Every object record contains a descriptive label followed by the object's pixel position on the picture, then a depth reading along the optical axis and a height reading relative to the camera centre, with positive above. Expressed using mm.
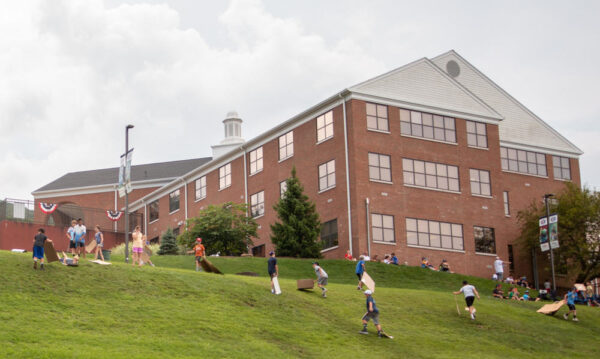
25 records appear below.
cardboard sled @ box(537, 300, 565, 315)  37625 -1614
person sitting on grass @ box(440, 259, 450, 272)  48375 +503
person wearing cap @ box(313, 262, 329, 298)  33706 +75
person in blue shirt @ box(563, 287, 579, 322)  37156 -1415
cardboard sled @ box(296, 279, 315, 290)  34031 -134
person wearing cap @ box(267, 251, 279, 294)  32531 +531
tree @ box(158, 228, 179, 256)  57688 +2847
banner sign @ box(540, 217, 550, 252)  46244 +2154
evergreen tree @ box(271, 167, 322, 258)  47625 +3133
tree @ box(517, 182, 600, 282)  52250 +2396
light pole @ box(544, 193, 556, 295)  45444 +2175
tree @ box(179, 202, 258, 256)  53094 +3261
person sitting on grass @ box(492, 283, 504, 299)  42781 -973
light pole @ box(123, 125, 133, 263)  39281 +6760
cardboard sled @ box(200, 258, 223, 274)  36219 +731
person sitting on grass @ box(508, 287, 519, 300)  43881 -1080
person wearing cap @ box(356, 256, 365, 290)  36212 +377
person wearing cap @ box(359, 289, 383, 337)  28656 -1282
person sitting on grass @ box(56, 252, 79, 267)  31195 +1022
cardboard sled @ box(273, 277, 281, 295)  32312 -172
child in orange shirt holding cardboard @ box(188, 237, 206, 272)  36844 +1454
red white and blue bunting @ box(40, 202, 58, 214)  54628 +5337
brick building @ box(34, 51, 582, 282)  50656 +7284
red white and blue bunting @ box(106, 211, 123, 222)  58725 +5047
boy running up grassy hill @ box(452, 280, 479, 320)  33500 -802
